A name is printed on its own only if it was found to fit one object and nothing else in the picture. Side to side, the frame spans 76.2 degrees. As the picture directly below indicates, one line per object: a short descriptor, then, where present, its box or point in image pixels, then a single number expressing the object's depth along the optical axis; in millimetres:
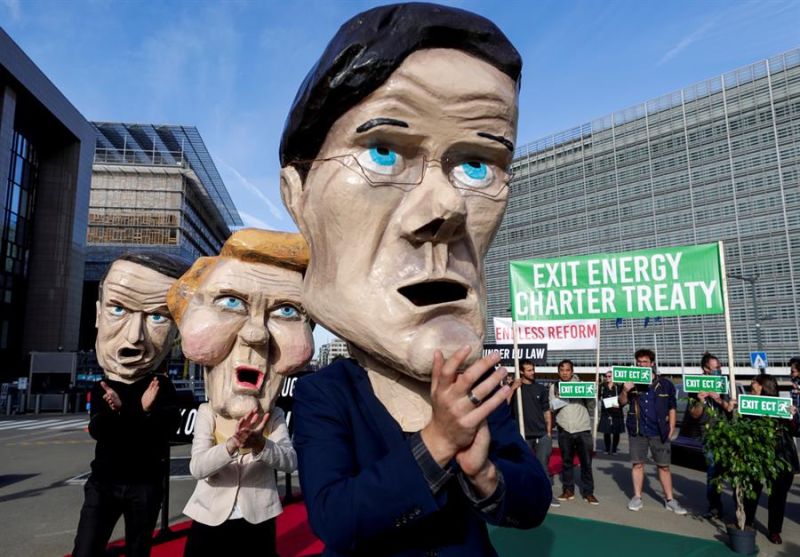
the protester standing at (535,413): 6004
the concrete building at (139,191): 36750
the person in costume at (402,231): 1120
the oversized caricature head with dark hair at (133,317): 3131
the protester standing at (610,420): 8750
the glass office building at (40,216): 21891
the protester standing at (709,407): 4980
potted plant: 4078
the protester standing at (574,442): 5603
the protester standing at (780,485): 4258
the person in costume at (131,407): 2623
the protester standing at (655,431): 5246
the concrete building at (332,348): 93625
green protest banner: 5586
